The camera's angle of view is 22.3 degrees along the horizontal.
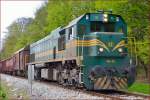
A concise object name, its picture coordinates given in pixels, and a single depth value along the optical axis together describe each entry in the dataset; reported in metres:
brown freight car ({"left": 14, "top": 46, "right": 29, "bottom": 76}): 39.91
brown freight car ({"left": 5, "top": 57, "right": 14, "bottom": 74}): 53.79
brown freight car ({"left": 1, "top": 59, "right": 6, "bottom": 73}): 70.35
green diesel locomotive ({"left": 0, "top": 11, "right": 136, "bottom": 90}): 17.66
